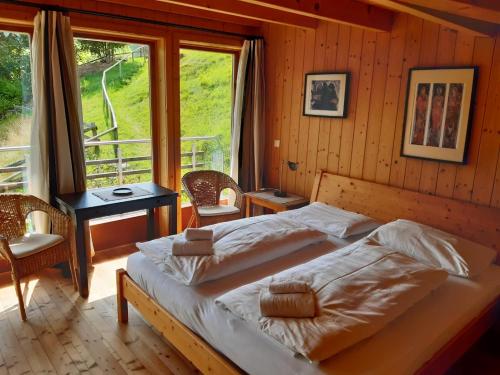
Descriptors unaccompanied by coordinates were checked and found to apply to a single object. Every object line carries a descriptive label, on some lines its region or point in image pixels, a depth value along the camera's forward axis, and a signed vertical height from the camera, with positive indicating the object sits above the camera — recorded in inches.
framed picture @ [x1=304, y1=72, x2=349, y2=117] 141.9 +9.3
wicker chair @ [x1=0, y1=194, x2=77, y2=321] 109.3 -37.4
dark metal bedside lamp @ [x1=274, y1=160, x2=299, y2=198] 159.8 -20.3
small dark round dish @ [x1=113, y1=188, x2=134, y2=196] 131.7 -26.2
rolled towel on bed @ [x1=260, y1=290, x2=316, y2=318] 69.1 -32.4
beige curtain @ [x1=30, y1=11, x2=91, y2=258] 120.8 -1.1
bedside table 151.3 -31.8
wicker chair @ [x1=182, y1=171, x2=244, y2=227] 146.9 -31.5
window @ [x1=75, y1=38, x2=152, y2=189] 143.9 +0.6
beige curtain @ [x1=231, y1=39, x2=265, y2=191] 166.4 -1.3
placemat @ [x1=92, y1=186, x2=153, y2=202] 126.7 -26.7
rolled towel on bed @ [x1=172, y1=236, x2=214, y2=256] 92.7 -30.8
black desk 117.3 -29.0
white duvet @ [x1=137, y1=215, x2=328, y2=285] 87.7 -31.9
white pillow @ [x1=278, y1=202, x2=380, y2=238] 118.0 -30.7
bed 65.5 -37.8
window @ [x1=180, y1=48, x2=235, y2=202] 165.9 +3.1
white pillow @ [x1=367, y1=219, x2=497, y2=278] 94.8 -30.9
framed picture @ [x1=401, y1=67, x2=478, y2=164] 111.4 +3.2
